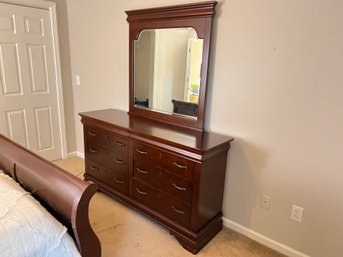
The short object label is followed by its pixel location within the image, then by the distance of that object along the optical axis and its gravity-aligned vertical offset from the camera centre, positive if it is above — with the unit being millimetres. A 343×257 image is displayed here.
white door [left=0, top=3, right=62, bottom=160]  2814 -168
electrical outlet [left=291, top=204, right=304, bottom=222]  1808 -982
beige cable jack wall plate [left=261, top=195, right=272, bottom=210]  1941 -978
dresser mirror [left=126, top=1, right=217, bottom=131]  2031 +80
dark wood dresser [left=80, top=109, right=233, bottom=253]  1836 -809
